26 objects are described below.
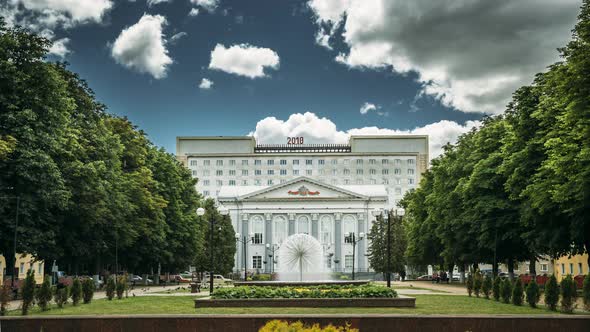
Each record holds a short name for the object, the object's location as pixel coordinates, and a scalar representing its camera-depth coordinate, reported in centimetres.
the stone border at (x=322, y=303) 2805
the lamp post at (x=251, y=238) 11541
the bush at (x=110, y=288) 3766
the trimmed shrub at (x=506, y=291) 3367
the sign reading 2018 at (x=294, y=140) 16150
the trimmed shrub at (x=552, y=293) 2730
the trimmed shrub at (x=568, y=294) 2625
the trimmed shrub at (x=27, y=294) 2611
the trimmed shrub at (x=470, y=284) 4031
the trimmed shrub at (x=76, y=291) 3196
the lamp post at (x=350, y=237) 11475
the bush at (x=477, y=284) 3912
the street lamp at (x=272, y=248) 10775
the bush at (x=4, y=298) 2541
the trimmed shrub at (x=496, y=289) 3554
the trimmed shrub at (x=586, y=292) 2650
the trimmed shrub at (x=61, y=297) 3007
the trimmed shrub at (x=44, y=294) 2750
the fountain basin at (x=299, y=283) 3622
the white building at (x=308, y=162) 15662
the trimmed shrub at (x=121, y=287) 3938
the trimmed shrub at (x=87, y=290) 3409
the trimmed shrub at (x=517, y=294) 3175
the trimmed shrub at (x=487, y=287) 3723
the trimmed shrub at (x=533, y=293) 2989
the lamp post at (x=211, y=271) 4012
